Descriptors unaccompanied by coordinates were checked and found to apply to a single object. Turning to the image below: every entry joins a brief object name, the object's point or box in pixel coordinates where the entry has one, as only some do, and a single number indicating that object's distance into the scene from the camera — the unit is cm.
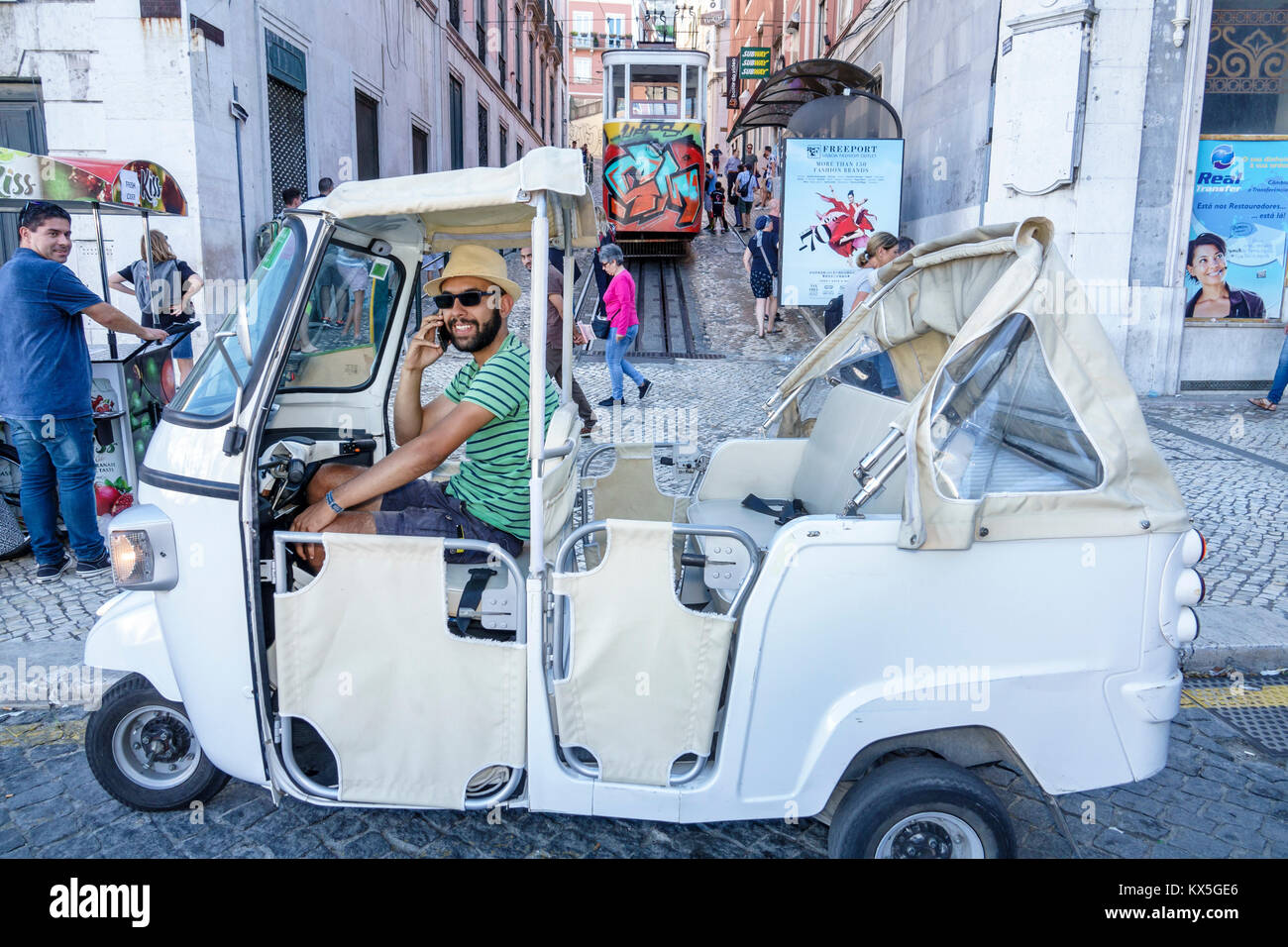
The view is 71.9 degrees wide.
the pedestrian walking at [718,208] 2381
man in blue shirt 475
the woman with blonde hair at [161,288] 734
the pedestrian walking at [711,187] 2427
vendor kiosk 537
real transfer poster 1056
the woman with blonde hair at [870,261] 735
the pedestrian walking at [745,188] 2336
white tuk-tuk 236
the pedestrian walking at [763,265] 1343
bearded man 282
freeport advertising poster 1262
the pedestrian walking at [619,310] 966
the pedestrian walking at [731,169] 2657
